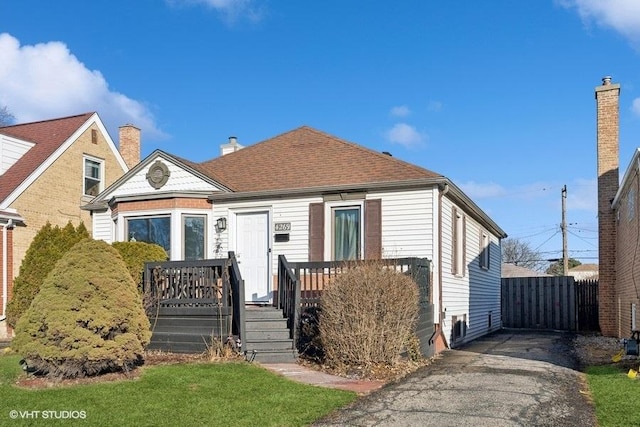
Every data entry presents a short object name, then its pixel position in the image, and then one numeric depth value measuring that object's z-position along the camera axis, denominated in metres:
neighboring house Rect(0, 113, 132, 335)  16.08
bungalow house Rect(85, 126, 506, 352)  12.31
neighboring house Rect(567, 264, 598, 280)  50.12
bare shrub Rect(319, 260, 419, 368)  8.94
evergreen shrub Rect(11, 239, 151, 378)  7.46
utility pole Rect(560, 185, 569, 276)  30.42
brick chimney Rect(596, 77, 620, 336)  16.48
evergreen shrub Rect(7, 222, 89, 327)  13.31
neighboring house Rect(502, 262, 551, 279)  35.53
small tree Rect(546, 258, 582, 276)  55.43
